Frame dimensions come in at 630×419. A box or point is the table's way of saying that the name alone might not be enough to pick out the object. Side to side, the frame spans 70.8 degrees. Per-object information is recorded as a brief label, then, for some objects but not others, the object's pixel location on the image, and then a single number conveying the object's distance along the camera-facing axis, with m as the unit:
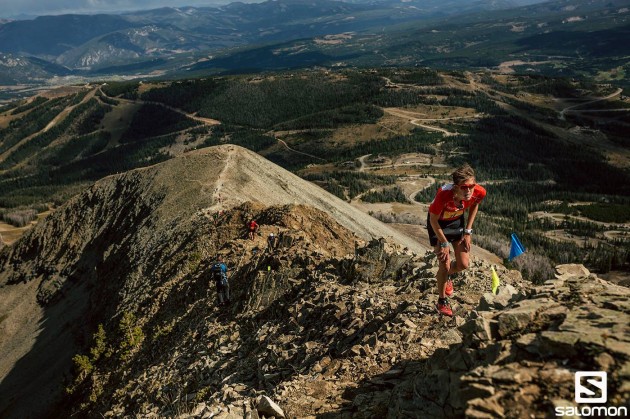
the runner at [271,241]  26.25
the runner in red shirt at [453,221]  11.62
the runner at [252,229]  29.40
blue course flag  15.45
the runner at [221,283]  21.56
